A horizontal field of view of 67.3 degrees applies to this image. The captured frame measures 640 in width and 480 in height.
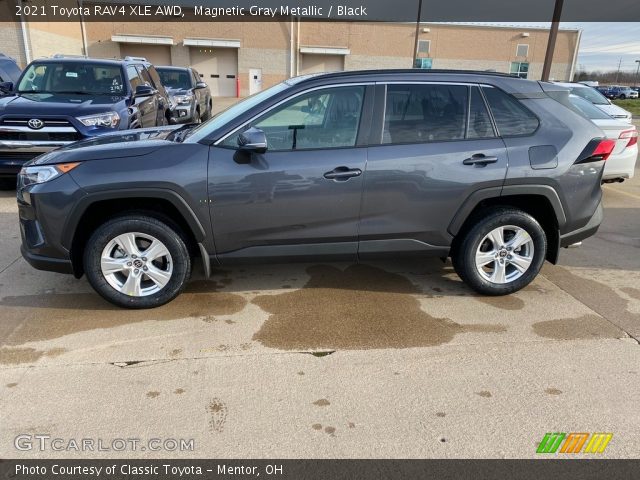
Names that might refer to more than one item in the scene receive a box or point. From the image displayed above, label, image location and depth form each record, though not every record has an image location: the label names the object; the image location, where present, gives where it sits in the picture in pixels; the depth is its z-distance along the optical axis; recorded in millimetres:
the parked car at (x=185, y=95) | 12773
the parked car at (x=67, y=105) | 6660
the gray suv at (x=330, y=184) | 3572
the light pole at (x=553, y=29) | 13199
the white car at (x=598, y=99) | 9344
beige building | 34375
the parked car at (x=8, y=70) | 10965
